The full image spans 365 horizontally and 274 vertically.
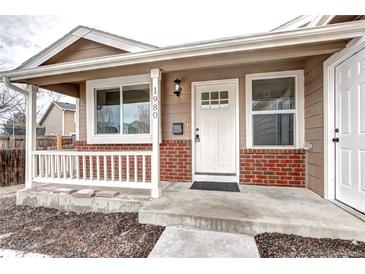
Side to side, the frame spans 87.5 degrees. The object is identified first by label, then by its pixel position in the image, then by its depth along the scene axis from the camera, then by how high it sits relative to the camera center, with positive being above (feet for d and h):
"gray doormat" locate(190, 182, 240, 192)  11.79 -3.22
